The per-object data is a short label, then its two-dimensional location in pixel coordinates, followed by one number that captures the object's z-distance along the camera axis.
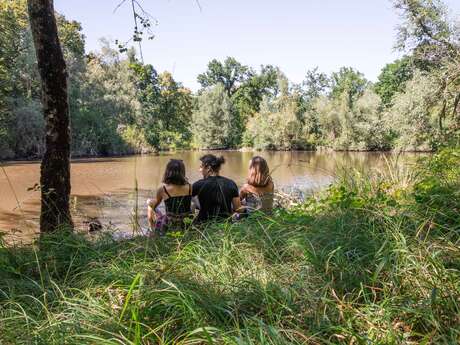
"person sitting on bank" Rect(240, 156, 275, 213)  4.03
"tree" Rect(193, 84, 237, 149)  52.62
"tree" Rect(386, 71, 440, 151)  16.59
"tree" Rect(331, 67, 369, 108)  62.34
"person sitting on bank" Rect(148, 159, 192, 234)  3.71
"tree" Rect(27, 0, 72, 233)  3.44
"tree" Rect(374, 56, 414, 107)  55.50
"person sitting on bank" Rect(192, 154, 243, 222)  3.63
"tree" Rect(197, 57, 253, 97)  67.75
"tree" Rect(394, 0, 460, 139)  16.89
